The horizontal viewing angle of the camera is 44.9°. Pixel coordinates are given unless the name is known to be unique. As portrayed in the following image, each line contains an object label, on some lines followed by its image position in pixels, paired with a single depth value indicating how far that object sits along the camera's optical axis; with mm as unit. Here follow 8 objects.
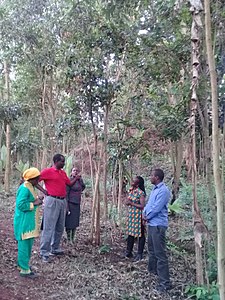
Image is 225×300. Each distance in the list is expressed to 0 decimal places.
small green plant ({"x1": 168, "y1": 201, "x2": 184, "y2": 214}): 6392
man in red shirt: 4265
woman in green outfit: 3578
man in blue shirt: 3578
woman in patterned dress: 4430
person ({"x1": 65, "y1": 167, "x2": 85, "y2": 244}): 4838
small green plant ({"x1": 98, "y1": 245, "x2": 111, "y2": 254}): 4682
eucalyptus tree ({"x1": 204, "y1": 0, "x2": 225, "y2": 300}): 1817
